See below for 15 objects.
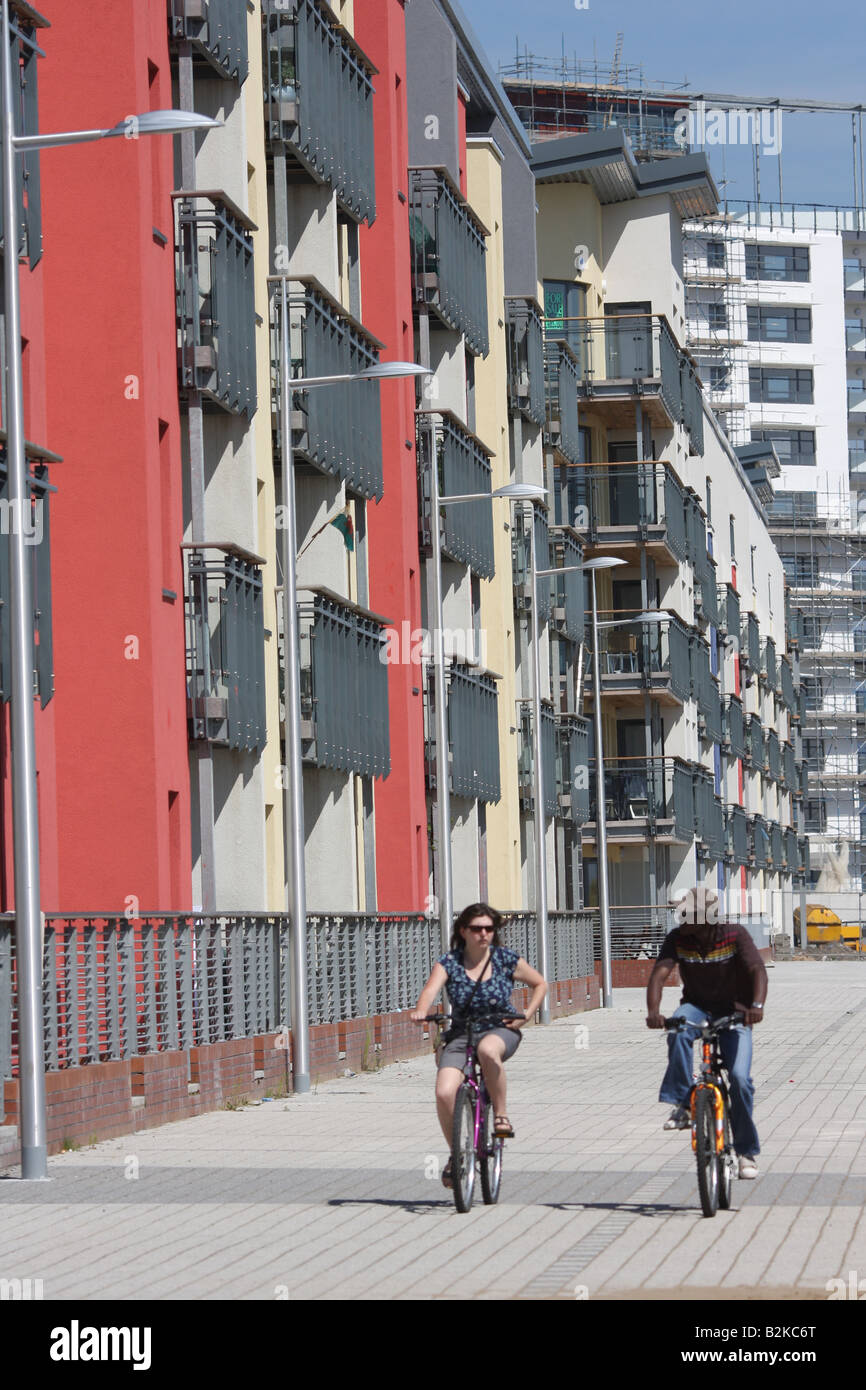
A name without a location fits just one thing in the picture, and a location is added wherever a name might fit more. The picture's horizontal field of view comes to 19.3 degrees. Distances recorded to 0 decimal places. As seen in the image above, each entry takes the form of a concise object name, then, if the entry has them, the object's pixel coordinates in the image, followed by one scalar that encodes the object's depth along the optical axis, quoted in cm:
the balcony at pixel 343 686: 3338
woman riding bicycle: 1376
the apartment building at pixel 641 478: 7112
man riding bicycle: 1348
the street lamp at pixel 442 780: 3400
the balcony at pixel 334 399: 3375
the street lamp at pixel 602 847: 5288
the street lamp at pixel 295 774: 2533
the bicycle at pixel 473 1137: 1349
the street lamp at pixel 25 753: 1606
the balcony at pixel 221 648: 2892
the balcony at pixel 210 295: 2881
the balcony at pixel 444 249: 4388
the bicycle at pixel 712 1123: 1298
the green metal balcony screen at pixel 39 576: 2152
